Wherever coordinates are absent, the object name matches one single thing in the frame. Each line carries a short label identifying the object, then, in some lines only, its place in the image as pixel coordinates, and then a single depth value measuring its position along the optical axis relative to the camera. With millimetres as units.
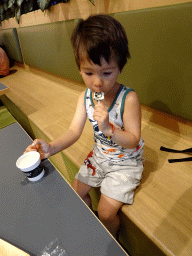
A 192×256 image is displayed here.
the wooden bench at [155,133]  731
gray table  488
